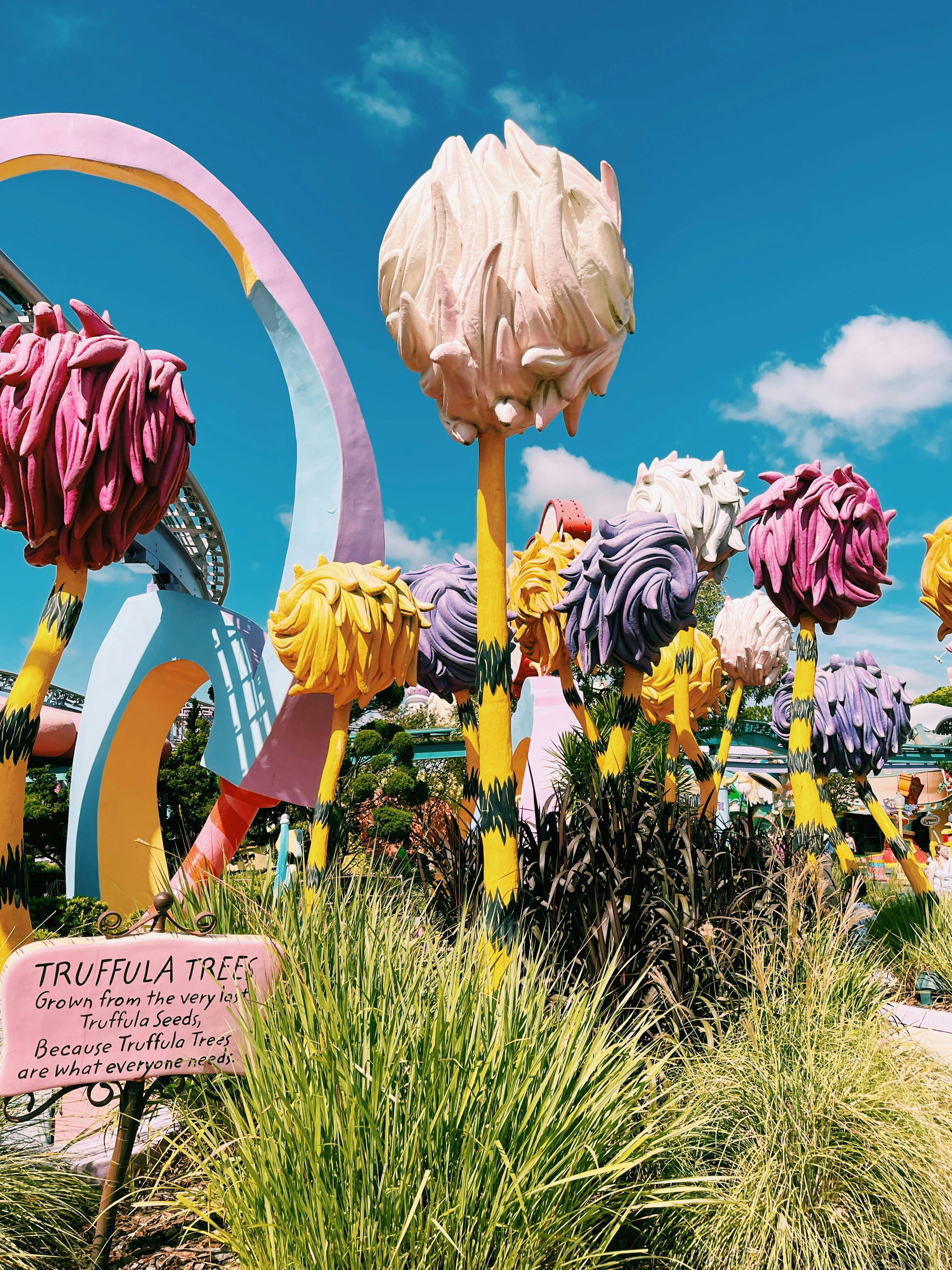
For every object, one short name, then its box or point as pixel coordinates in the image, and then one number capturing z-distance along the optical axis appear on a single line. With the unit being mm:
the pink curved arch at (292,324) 6637
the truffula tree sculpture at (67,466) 4621
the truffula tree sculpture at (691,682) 8594
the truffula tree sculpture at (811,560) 5449
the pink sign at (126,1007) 2154
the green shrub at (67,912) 5793
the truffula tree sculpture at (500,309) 3023
